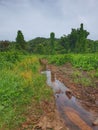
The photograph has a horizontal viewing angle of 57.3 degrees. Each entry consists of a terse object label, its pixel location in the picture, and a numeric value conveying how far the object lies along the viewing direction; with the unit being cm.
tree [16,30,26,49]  1698
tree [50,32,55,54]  1836
